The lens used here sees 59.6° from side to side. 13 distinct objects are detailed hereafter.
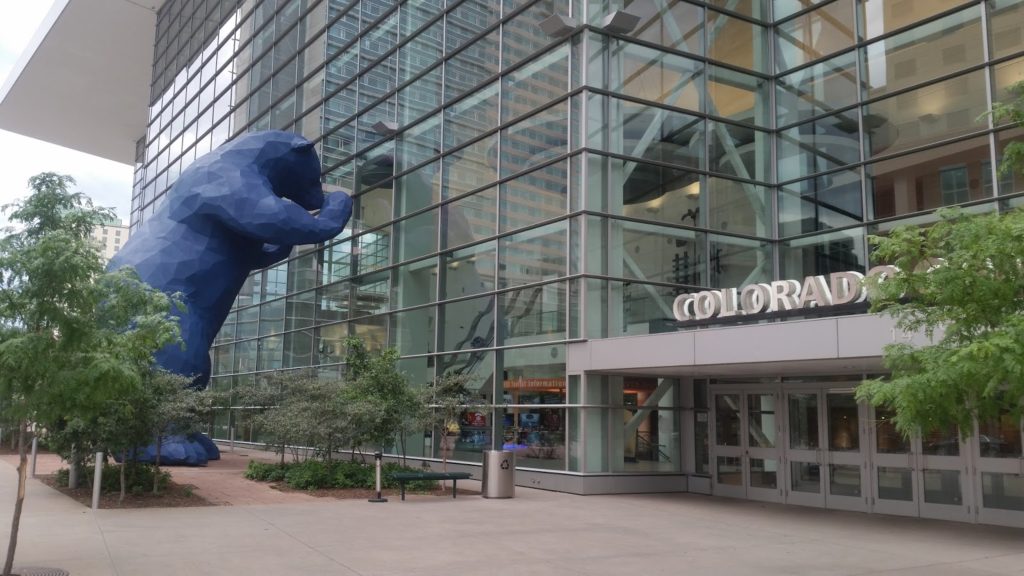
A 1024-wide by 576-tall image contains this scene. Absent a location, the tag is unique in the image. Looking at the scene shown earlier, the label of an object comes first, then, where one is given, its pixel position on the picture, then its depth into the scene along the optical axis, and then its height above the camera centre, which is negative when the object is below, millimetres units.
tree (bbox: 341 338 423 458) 17234 +160
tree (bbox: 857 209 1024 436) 6582 +747
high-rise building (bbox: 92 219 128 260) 127062 +25173
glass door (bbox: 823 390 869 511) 15750 -723
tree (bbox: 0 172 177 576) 8367 +840
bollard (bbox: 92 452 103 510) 13820 -1134
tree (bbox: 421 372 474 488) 18094 +206
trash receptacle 16609 -1206
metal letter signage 13828 +1921
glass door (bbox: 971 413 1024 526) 13727 -901
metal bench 15923 -1181
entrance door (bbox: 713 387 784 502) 17188 -642
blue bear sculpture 20328 +4153
